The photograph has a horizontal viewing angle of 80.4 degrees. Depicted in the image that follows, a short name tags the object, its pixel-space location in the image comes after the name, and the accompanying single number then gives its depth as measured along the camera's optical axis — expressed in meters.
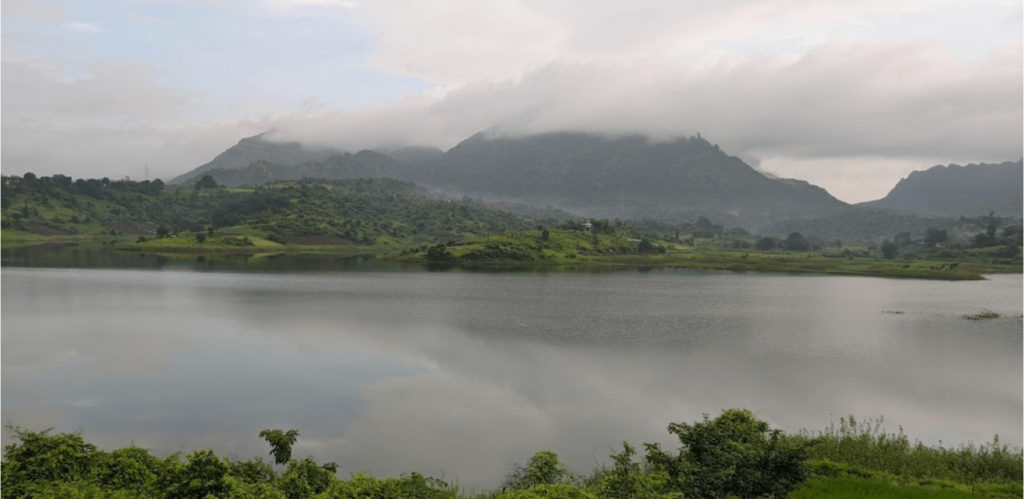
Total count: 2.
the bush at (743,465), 19.08
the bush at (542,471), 19.31
